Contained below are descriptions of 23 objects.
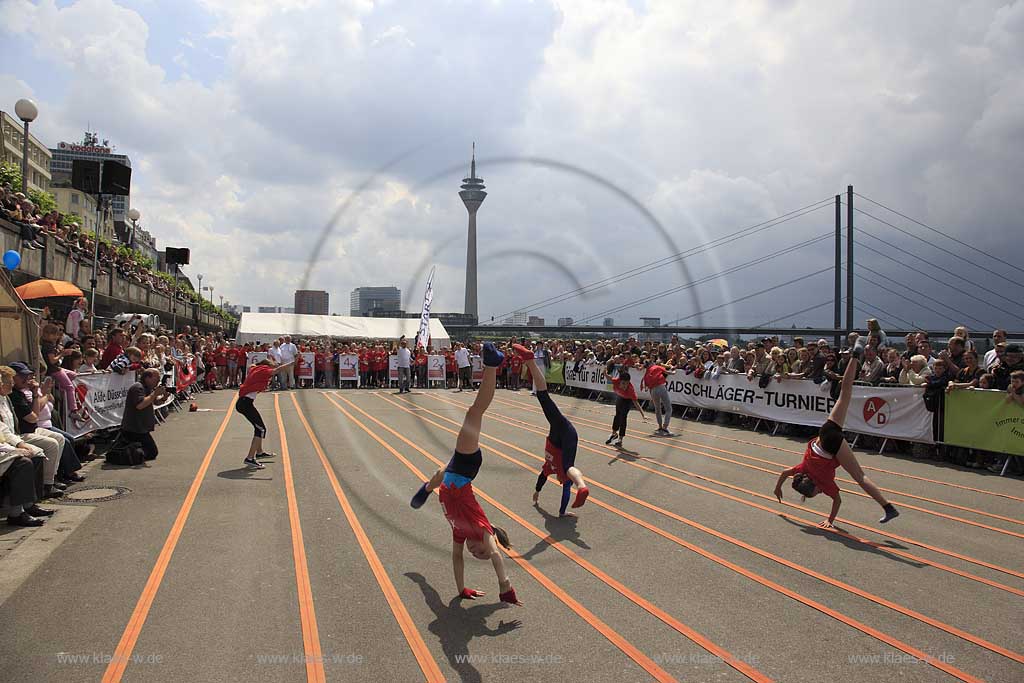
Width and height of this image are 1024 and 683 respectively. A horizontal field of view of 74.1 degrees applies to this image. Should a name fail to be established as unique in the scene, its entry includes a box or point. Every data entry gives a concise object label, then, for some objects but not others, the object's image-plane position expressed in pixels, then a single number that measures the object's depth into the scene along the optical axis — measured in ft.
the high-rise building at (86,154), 502.38
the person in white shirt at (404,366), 87.45
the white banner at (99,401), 36.32
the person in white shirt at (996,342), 40.42
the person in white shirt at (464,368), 96.79
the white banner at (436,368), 101.75
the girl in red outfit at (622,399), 42.19
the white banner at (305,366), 92.94
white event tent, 105.29
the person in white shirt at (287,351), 84.99
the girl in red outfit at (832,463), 25.30
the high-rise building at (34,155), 280.72
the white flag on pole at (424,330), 75.93
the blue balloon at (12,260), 50.52
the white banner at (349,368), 99.35
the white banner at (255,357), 88.79
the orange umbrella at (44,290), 49.06
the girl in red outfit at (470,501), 17.29
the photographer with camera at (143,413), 35.47
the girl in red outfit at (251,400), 36.17
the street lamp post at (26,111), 57.36
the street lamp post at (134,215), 96.84
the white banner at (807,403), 42.78
